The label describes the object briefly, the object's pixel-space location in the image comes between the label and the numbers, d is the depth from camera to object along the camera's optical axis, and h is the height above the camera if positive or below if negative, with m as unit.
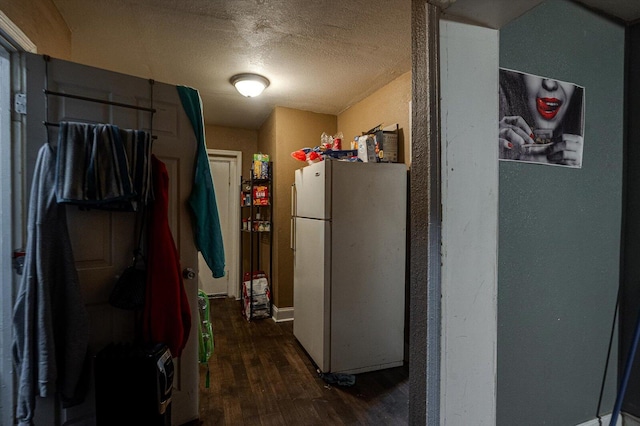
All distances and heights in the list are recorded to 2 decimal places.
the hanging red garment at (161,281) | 1.48 -0.36
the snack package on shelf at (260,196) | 3.52 +0.18
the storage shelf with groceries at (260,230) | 3.46 -0.23
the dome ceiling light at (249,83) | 2.68 +1.20
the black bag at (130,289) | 1.41 -0.39
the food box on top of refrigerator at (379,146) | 2.48 +0.57
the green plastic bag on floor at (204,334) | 1.94 -0.88
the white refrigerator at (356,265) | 2.23 -0.43
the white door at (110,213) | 1.37 +0.00
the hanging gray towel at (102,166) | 1.27 +0.20
